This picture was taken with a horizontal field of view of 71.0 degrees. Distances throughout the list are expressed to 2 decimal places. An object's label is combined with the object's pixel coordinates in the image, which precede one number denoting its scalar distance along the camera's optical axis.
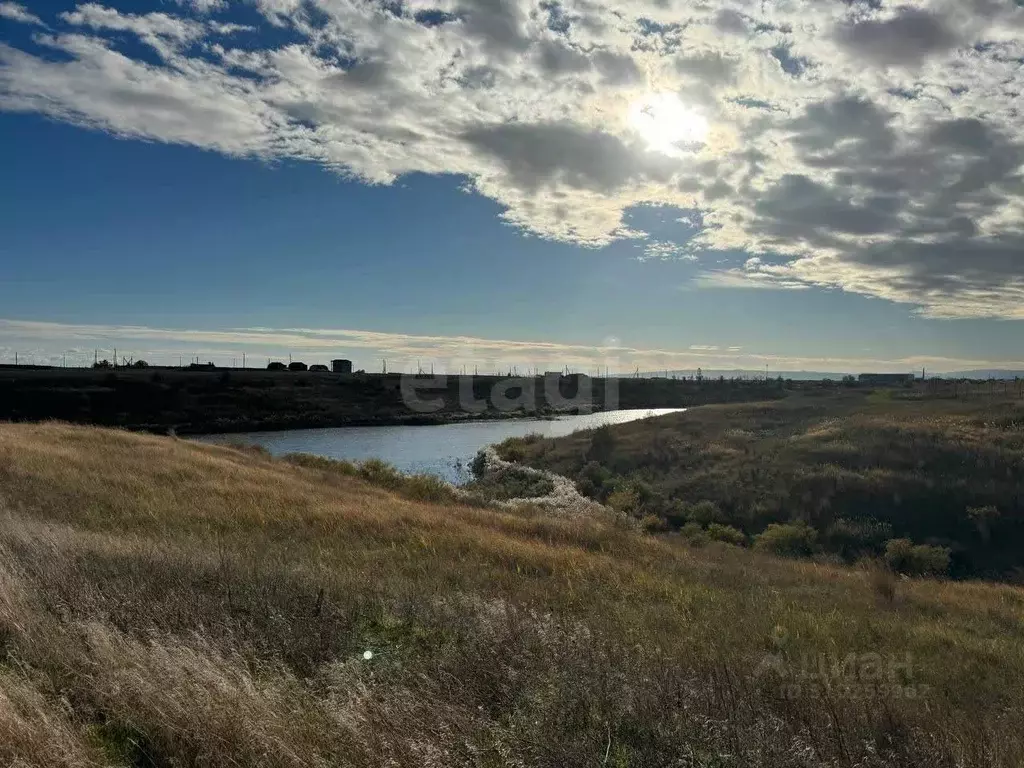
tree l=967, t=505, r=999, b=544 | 26.83
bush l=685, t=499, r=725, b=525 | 30.31
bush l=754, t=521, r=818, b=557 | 25.45
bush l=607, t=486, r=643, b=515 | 31.91
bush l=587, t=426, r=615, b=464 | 46.41
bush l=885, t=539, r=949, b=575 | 23.08
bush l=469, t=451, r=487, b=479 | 44.82
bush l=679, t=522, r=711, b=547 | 24.42
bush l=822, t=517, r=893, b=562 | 25.92
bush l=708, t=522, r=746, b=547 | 26.62
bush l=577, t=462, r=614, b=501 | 37.16
